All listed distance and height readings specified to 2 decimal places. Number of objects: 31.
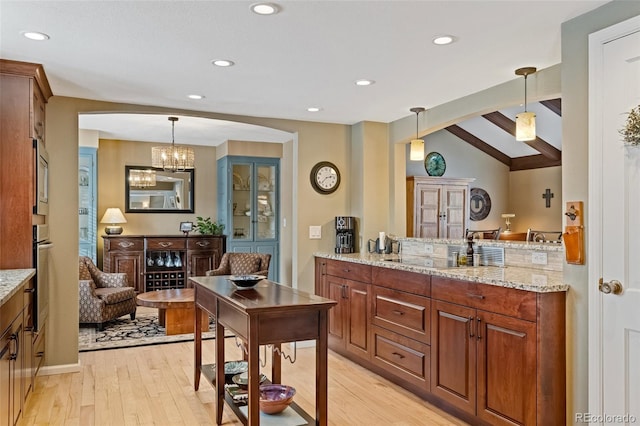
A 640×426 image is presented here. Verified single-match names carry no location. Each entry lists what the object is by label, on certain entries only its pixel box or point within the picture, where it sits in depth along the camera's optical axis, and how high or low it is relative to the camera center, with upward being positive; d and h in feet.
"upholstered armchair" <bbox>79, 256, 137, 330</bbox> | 18.31 -2.97
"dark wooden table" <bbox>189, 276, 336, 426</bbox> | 8.36 -1.87
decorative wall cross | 29.22 +1.19
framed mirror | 25.48 +1.34
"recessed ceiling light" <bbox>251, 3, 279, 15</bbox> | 8.07 +3.35
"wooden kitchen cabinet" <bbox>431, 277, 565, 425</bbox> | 8.83 -2.59
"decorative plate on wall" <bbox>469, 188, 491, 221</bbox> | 29.68 +0.74
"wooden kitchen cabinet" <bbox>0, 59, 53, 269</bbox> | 11.25 +1.15
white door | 7.79 -0.20
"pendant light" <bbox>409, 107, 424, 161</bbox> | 15.62 +2.08
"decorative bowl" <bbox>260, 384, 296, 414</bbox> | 9.53 -3.47
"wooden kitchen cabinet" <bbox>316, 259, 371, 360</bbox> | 14.24 -2.54
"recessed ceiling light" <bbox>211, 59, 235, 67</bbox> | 10.87 +3.33
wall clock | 17.37 +1.35
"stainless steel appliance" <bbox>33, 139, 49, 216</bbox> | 11.65 +0.88
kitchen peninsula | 8.88 -2.37
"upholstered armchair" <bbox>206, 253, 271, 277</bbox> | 21.63 -2.04
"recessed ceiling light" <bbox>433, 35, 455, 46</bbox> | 9.45 +3.33
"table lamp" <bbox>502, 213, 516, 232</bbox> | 29.78 -0.26
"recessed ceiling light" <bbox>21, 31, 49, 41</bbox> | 9.29 +3.33
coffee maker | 17.12 -0.60
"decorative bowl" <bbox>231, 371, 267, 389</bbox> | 10.71 -3.50
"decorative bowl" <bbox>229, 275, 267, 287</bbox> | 10.50 -1.34
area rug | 16.78 -4.22
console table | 24.04 -2.01
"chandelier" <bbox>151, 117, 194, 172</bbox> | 21.29 +2.48
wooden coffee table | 17.57 -3.23
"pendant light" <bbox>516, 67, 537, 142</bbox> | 11.70 +2.13
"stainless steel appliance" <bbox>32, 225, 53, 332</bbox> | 11.62 -1.40
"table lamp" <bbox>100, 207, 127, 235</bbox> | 24.17 -0.15
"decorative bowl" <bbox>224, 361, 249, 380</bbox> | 11.38 -3.48
